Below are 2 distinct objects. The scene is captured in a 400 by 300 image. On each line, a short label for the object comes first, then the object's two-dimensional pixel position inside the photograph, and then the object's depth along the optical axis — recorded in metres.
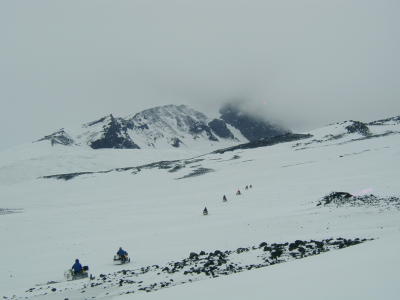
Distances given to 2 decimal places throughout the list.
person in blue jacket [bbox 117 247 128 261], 23.26
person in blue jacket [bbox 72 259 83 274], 20.89
